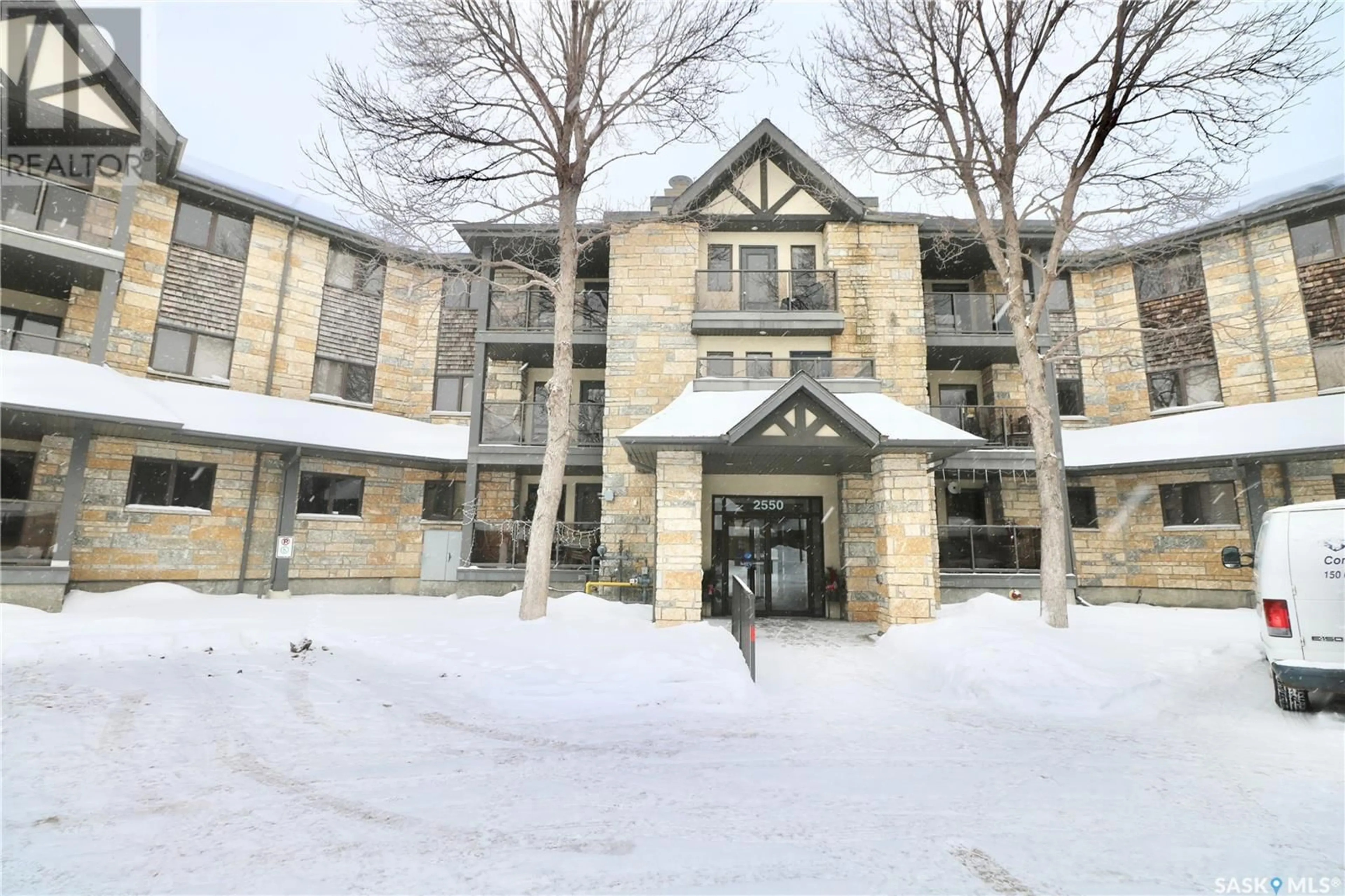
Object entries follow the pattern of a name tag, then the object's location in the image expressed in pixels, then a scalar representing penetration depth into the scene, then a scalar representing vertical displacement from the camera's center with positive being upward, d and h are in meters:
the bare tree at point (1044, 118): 9.55 +7.71
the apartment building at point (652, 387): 13.04 +3.97
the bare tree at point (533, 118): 10.70 +7.97
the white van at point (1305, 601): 5.36 -0.53
